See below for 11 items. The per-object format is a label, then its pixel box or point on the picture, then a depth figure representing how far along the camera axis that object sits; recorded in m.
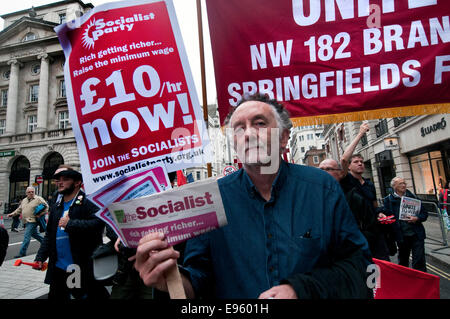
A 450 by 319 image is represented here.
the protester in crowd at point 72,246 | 2.85
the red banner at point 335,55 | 2.30
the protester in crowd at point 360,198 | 3.07
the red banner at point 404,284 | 2.31
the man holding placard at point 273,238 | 1.06
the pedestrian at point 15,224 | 13.95
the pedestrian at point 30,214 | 7.65
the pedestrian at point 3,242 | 2.31
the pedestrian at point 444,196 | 9.30
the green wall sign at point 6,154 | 12.63
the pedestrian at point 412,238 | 4.34
